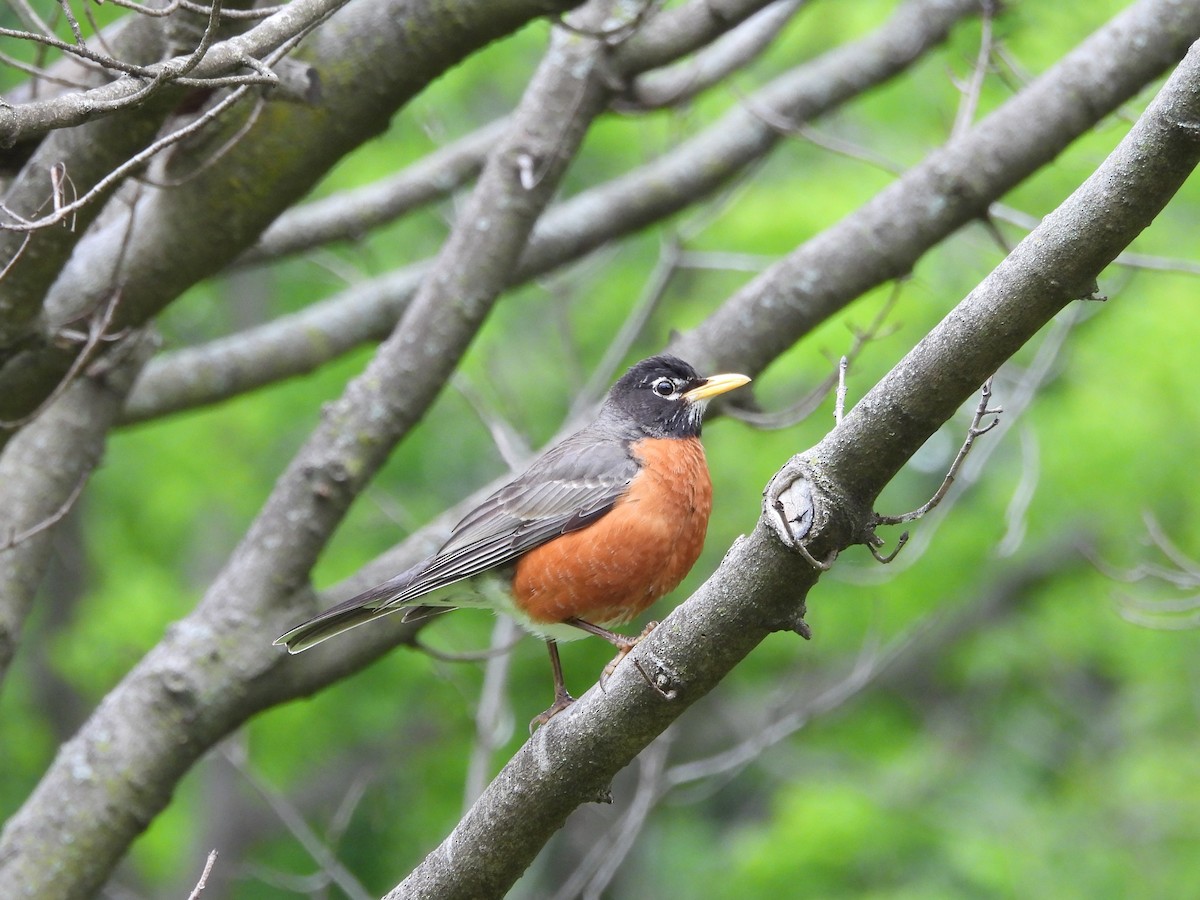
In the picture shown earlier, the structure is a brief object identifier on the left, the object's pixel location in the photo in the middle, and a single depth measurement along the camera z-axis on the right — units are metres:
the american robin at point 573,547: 8.80
